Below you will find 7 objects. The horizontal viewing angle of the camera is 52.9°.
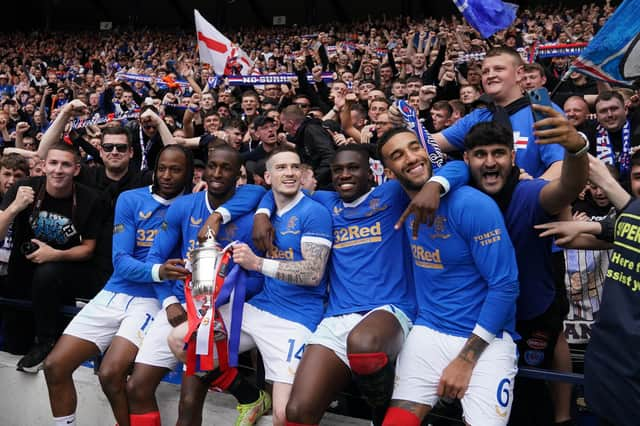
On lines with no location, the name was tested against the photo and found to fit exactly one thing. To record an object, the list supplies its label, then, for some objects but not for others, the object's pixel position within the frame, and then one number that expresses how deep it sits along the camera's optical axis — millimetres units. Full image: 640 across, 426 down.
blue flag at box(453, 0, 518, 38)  7027
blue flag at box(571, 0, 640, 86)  3355
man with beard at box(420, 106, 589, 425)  3402
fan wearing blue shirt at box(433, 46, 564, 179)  4020
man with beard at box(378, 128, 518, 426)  3143
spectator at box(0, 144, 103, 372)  4812
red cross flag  11367
